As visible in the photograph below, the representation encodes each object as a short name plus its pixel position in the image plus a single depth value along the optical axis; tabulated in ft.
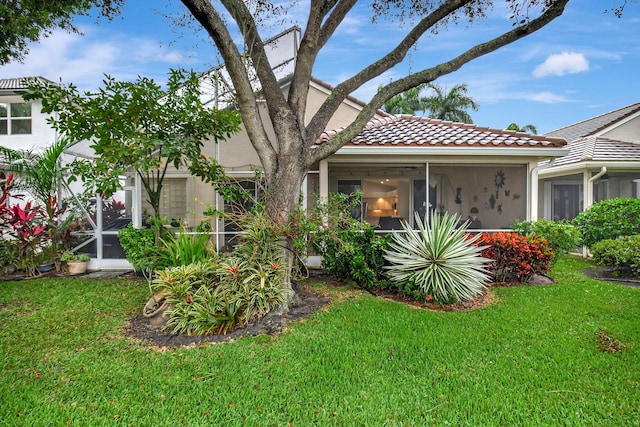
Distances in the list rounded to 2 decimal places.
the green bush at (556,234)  26.76
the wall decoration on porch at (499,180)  37.65
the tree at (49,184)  30.01
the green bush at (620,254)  27.04
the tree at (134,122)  19.54
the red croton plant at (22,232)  29.81
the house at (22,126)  53.11
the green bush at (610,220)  32.22
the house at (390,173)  29.22
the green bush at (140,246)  24.86
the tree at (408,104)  90.02
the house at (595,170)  36.83
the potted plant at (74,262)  30.78
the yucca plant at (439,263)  21.18
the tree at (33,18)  22.84
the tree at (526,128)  89.66
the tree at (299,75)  20.18
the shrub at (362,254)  23.61
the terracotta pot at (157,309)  18.48
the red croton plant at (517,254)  24.84
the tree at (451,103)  89.35
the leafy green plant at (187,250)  21.93
